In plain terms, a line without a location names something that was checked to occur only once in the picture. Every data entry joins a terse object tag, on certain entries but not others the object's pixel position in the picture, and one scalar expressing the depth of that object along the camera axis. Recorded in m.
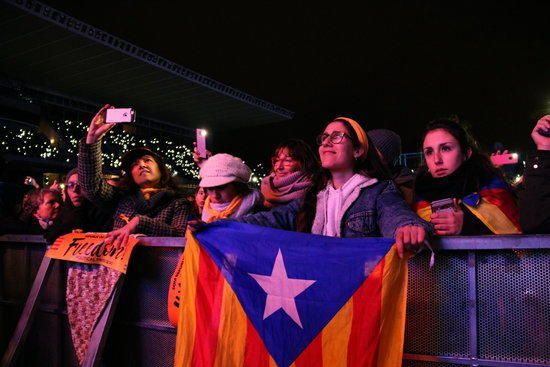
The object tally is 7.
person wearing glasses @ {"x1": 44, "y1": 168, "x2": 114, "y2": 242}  4.41
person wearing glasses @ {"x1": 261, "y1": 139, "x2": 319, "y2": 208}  4.11
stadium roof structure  20.88
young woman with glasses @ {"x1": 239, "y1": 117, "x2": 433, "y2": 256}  2.88
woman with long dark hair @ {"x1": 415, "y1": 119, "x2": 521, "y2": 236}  2.62
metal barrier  2.29
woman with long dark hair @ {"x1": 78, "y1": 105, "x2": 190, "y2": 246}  4.14
